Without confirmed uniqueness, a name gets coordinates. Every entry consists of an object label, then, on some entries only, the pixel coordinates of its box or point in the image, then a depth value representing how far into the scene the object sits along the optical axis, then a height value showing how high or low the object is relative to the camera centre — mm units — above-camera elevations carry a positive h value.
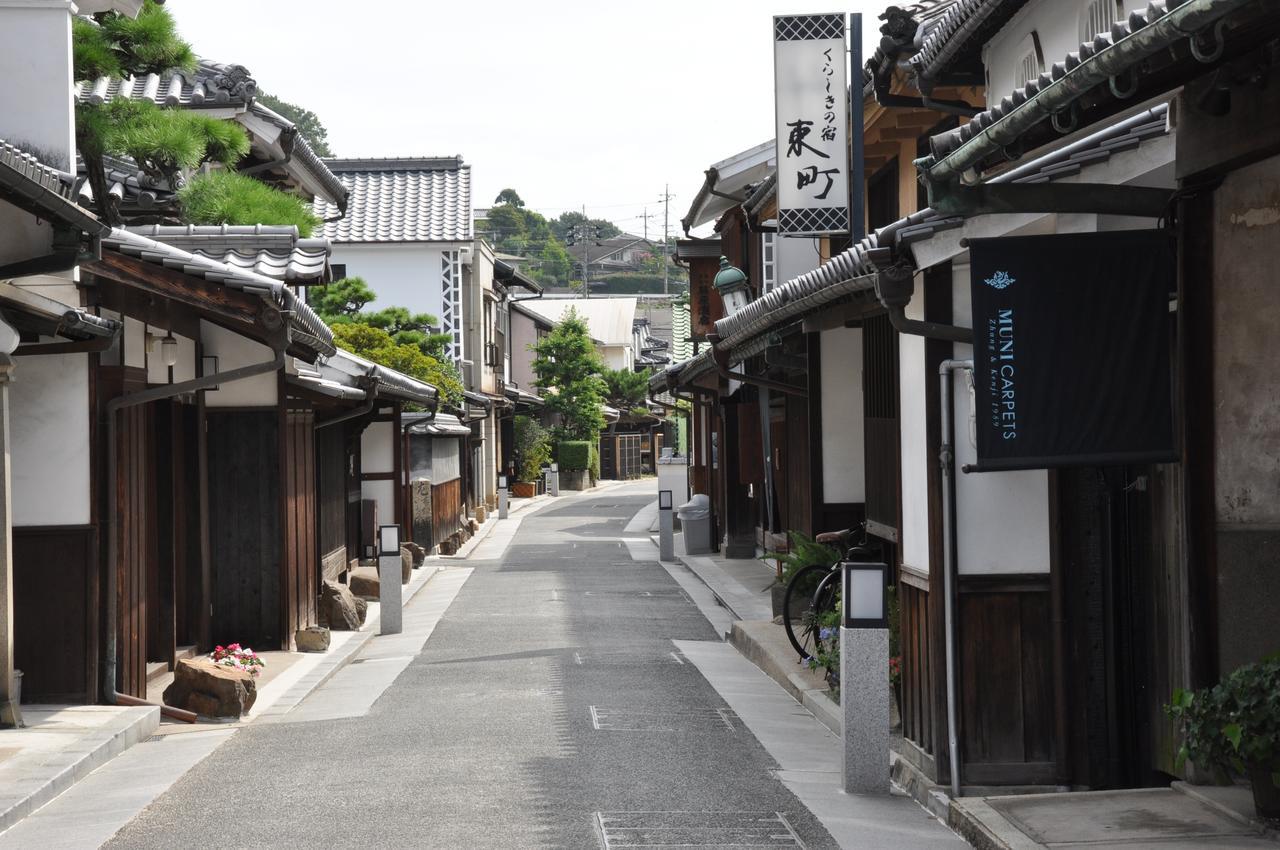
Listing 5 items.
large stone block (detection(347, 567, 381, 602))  23156 -2146
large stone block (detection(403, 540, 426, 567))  29219 -2102
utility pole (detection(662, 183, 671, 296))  120325 +19672
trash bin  31562 -1800
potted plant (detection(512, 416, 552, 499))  62125 +8
